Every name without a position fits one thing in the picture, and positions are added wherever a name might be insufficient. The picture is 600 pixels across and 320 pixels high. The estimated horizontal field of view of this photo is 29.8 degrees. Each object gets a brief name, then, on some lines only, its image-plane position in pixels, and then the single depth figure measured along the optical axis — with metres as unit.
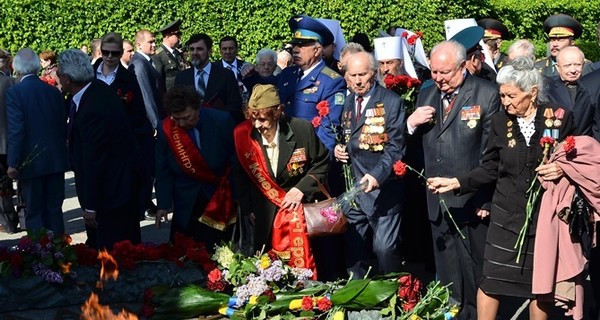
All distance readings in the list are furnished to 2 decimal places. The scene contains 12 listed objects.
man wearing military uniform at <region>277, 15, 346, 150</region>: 9.03
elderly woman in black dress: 7.09
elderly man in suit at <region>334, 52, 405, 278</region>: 8.22
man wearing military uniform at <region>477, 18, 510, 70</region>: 12.36
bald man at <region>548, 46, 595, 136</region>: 8.14
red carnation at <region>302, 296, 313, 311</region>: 6.64
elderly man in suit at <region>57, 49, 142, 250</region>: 8.67
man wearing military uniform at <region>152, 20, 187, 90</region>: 14.02
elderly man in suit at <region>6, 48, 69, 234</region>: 9.98
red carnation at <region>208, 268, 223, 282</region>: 7.06
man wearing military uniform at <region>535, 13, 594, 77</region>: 10.59
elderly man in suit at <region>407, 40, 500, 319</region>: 7.70
